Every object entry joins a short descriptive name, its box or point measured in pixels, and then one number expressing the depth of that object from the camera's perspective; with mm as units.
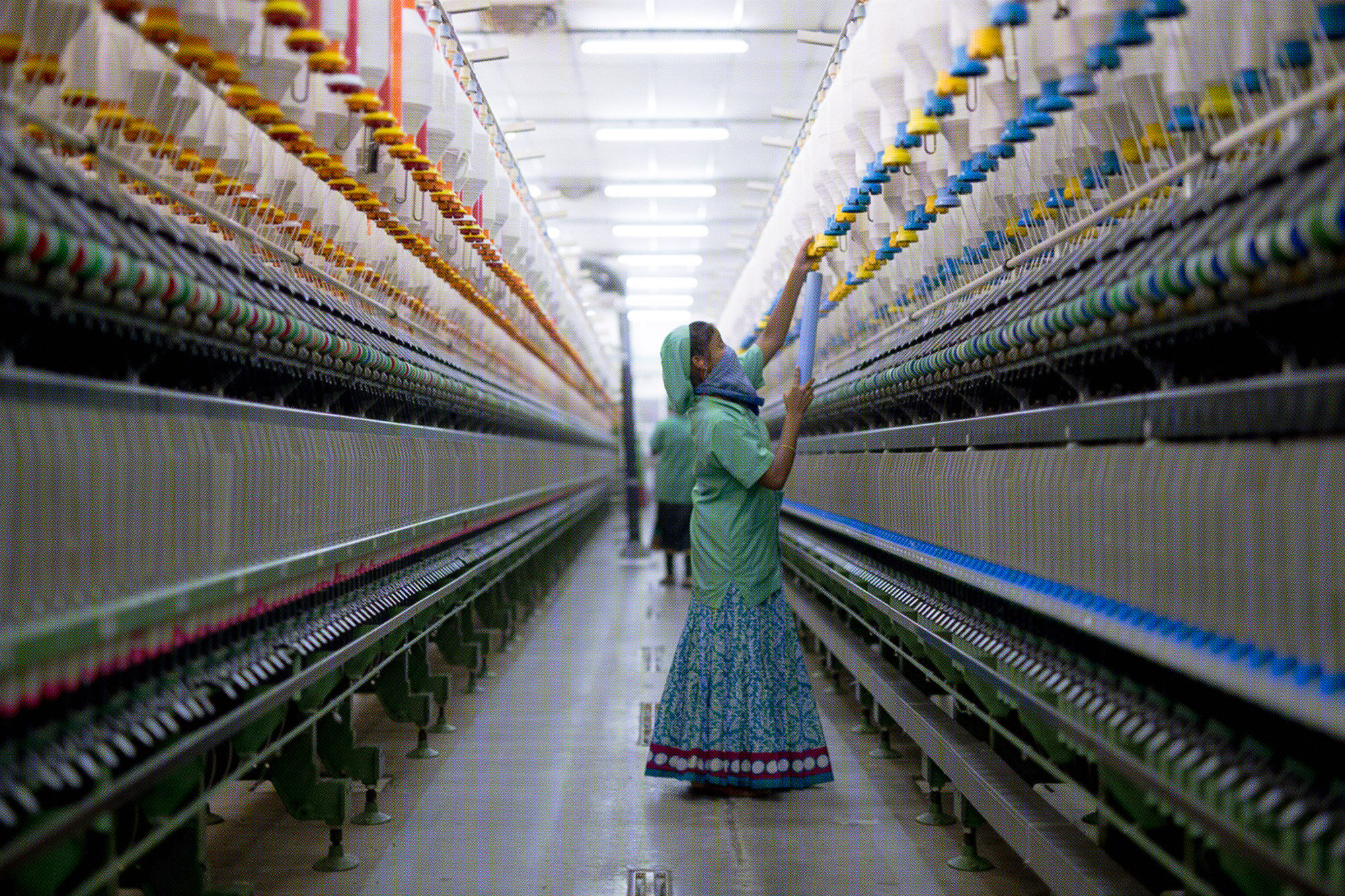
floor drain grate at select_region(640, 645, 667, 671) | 6637
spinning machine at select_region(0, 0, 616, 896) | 1814
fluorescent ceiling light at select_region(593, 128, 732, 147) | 11672
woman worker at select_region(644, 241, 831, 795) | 3939
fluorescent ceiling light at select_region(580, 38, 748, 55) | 9195
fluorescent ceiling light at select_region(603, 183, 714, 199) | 13820
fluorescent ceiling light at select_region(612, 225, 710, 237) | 16156
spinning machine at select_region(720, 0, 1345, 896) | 1646
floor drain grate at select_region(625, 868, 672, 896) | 3207
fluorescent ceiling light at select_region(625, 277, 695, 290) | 19969
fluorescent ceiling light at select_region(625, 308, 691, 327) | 23203
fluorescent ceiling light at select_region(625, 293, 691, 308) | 21578
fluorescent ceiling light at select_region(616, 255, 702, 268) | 18453
